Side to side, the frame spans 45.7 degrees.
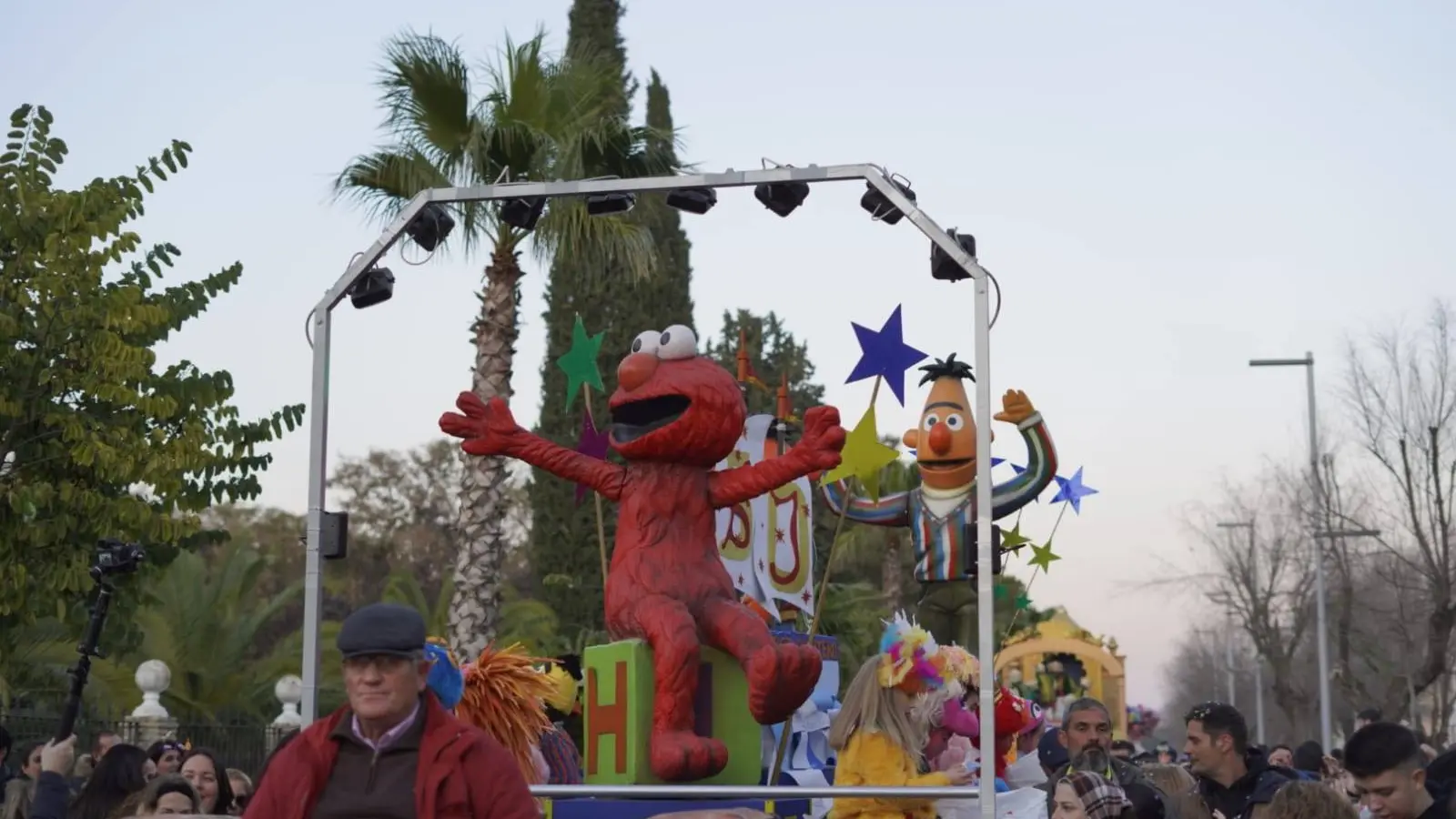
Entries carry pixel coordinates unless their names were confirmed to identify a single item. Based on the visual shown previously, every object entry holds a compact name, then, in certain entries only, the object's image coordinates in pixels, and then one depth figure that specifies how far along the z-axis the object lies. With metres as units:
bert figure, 13.43
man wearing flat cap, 3.83
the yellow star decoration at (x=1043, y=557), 13.02
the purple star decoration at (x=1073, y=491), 14.04
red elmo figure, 7.71
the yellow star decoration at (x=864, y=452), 8.90
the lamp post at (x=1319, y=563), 24.59
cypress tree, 27.09
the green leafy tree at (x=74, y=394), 12.16
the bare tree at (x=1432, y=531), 20.89
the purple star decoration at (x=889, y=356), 8.32
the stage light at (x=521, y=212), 8.50
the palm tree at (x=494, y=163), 13.70
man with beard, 6.37
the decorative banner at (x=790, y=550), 11.71
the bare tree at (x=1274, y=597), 32.97
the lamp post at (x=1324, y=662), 23.39
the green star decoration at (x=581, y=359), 9.36
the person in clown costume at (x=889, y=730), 7.34
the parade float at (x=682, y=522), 7.62
